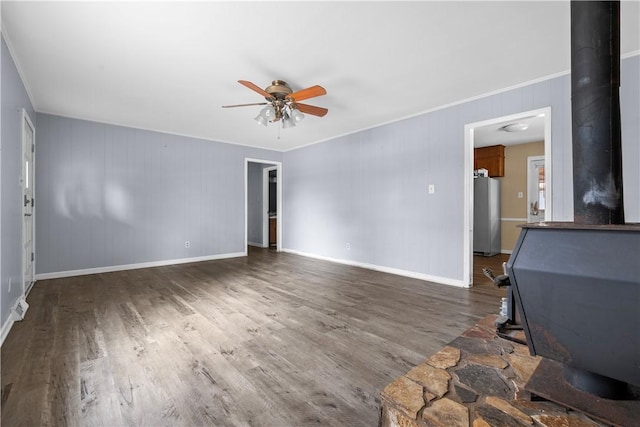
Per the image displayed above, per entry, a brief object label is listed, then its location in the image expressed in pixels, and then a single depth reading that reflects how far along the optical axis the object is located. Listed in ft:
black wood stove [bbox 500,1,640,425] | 2.51
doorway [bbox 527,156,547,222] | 19.03
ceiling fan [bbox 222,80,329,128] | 9.13
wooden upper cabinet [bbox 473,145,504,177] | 20.04
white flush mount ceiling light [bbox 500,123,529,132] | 14.45
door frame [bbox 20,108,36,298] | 9.70
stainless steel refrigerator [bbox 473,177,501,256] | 19.31
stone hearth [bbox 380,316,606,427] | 2.92
